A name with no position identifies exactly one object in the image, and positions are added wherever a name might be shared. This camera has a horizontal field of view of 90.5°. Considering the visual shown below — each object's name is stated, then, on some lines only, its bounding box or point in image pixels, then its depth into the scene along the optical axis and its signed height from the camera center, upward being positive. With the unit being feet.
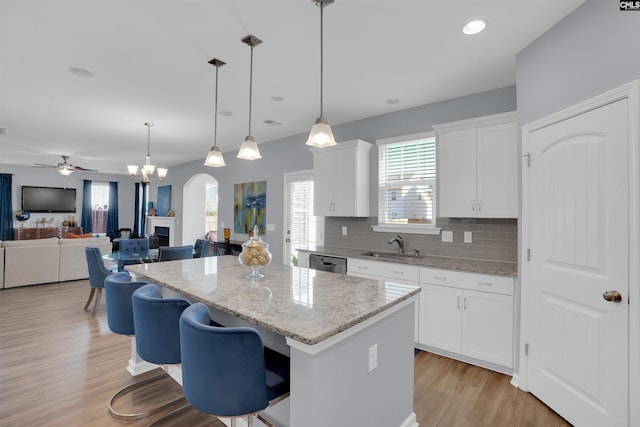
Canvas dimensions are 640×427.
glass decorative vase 7.29 -0.86
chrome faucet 12.63 -0.95
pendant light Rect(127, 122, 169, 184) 16.28 +2.48
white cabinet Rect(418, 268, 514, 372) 8.95 -2.94
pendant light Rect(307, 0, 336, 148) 6.89 +1.84
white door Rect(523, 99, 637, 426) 5.95 -0.97
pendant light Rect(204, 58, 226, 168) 9.42 +1.78
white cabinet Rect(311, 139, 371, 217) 13.38 +1.69
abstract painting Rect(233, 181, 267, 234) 19.27 +0.71
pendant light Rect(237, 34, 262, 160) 8.35 +1.79
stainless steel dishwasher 12.38 -1.84
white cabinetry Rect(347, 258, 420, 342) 10.55 -1.88
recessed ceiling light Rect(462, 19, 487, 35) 7.29 +4.52
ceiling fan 21.81 +3.27
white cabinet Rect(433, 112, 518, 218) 9.52 +1.65
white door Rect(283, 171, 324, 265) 16.65 -0.03
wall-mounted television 31.19 +1.65
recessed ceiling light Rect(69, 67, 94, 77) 9.80 +4.53
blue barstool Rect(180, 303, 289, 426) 4.19 -2.06
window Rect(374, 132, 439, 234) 12.39 +1.41
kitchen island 4.33 -1.83
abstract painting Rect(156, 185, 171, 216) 28.09 +1.46
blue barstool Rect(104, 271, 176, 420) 7.16 -2.19
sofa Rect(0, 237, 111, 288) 18.31 -2.71
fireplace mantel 27.09 -0.64
